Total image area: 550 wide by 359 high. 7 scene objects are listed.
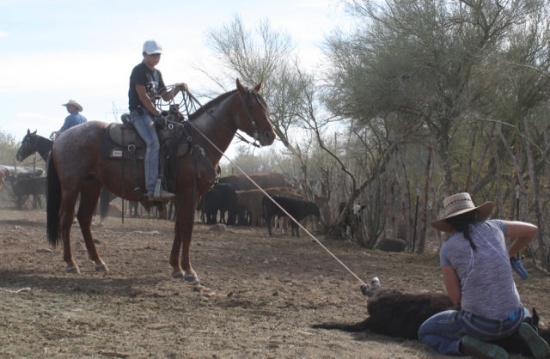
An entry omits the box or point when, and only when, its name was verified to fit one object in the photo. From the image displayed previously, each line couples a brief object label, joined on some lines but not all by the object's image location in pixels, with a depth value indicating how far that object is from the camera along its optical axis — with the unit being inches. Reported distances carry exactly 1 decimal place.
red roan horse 370.0
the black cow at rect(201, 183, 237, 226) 1053.2
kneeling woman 213.3
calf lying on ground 245.9
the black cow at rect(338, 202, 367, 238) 691.4
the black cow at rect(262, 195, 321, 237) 794.8
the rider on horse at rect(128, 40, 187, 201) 362.0
